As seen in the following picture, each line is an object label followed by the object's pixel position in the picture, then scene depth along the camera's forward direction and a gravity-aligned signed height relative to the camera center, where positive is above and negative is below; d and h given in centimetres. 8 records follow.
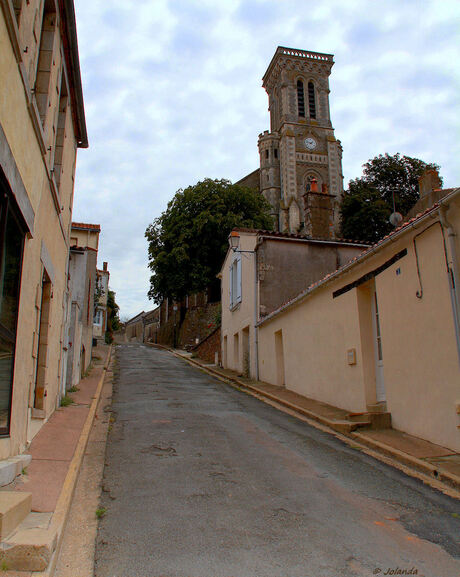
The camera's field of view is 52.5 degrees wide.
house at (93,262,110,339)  3125 +381
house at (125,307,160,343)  5146 +514
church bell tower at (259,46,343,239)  5084 +2545
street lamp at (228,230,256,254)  1574 +417
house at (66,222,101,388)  1173 +195
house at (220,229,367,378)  1567 +328
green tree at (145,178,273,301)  3198 +928
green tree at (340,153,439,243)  3791 +1368
